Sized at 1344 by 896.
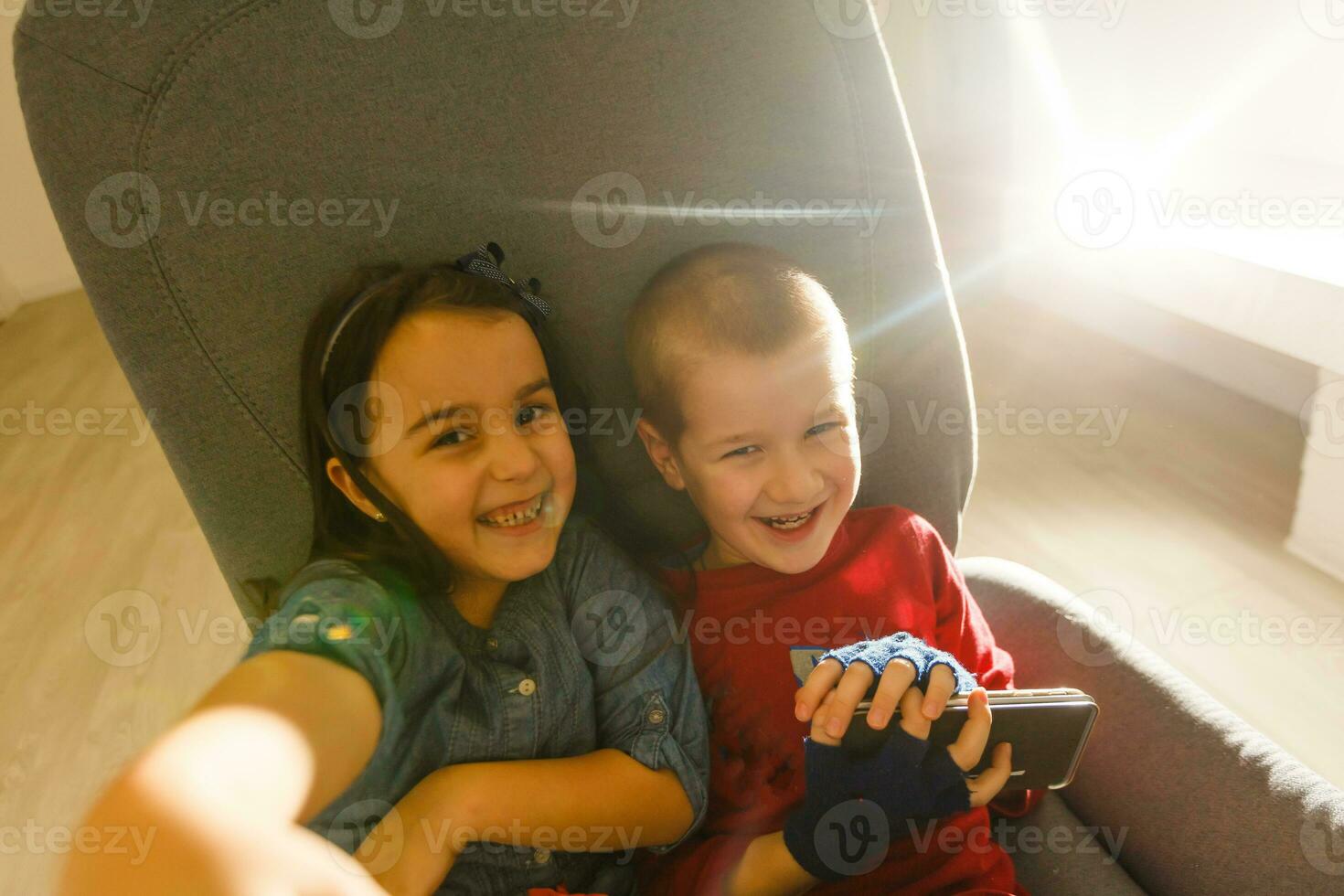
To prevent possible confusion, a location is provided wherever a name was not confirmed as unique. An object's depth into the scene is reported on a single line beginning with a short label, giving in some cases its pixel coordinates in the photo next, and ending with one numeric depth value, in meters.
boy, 0.76
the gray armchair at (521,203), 0.65
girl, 0.66
